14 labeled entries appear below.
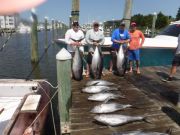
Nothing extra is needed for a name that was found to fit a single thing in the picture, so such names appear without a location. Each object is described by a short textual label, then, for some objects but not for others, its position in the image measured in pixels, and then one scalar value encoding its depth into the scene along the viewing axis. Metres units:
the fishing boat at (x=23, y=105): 2.69
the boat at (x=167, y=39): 5.82
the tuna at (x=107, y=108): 2.57
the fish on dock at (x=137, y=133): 2.09
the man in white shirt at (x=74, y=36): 3.83
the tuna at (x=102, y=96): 2.93
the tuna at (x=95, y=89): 3.19
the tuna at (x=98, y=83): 3.42
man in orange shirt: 4.14
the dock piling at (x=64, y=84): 2.74
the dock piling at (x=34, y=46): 8.58
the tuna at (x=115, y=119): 2.33
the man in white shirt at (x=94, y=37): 3.86
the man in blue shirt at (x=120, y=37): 3.99
